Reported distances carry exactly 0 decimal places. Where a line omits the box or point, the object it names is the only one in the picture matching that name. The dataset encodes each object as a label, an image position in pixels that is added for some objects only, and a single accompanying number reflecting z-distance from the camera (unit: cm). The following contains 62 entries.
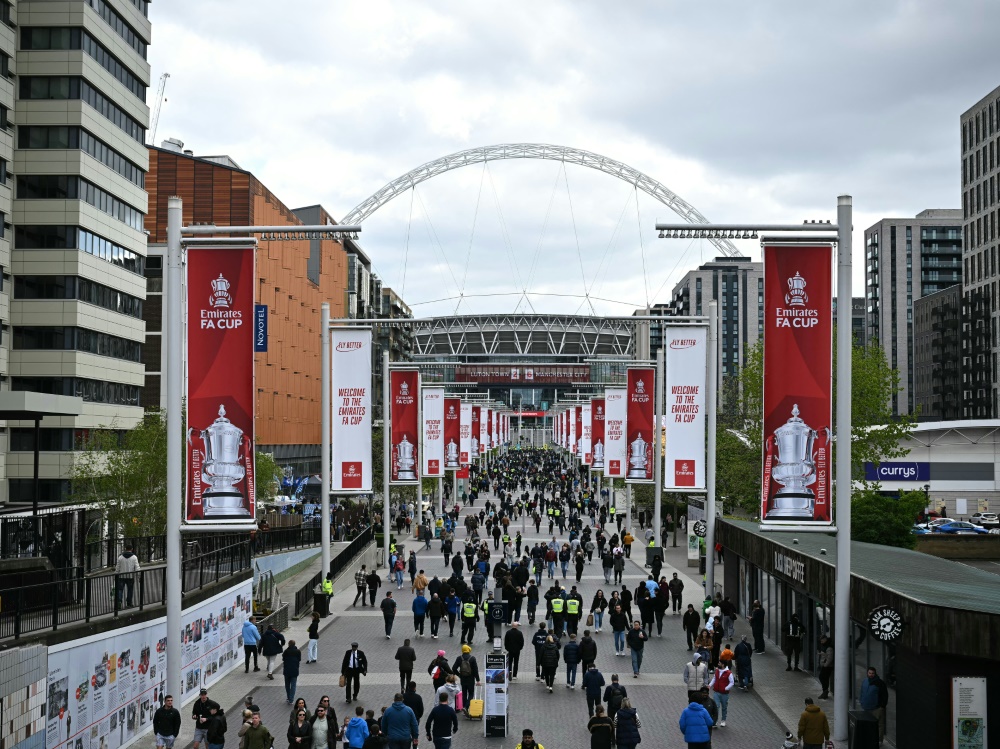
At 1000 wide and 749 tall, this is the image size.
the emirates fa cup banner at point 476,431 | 8197
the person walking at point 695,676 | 2256
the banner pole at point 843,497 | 1925
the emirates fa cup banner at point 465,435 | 6730
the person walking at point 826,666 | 2323
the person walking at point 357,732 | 1739
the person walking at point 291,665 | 2288
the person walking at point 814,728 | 1800
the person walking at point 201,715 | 1825
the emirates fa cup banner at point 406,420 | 4316
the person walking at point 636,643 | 2556
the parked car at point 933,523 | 6612
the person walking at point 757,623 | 2911
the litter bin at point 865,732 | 1786
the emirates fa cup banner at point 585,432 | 7153
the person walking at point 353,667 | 2262
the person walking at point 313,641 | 2670
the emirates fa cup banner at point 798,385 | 1967
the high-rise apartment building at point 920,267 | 19825
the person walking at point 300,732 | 1716
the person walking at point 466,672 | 2236
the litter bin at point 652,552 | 4427
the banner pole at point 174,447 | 1948
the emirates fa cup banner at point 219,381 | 1956
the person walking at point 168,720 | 1798
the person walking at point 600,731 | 1744
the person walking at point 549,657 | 2430
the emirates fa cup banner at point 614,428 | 5253
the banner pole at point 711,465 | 3350
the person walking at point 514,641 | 2527
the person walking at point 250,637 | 2667
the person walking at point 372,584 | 3856
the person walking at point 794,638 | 2662
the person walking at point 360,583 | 3916
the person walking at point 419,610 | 3083
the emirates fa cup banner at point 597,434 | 6419
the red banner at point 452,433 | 6312
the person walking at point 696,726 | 1762
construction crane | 15425
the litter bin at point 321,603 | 3494
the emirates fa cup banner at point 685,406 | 3362
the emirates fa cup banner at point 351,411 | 3312
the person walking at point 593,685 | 2103
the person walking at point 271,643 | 2562
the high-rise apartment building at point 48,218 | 5831
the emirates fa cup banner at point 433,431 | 5284
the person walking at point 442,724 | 1819
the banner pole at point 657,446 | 4378
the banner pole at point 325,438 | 3372
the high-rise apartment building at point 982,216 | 10756
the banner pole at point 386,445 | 4316
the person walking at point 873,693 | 1884
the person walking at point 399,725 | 1753
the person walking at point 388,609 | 3053
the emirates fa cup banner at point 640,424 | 4306
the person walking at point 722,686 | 2166
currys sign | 7850
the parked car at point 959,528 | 6481
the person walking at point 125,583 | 1984
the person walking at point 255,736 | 1658
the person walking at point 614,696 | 1948
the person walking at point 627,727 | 1784
